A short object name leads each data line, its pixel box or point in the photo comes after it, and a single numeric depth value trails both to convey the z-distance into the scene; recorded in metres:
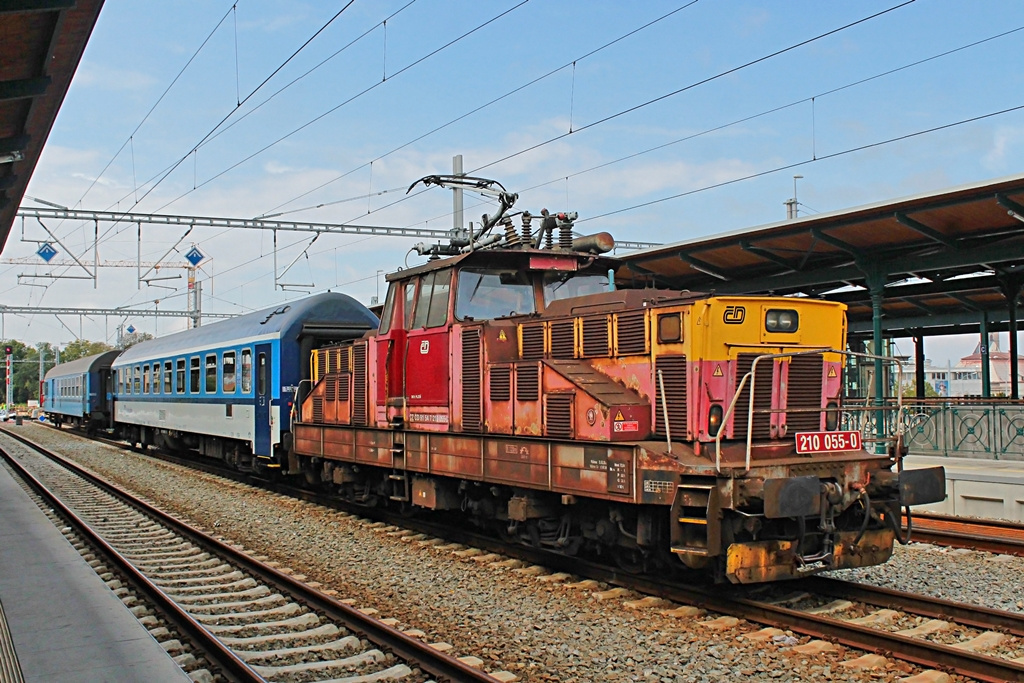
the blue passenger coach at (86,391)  32.19
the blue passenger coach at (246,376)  15.06
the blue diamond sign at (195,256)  32.78
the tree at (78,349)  110.99
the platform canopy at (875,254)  12.77
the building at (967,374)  64.81
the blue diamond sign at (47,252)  27.56
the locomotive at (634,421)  6.73
